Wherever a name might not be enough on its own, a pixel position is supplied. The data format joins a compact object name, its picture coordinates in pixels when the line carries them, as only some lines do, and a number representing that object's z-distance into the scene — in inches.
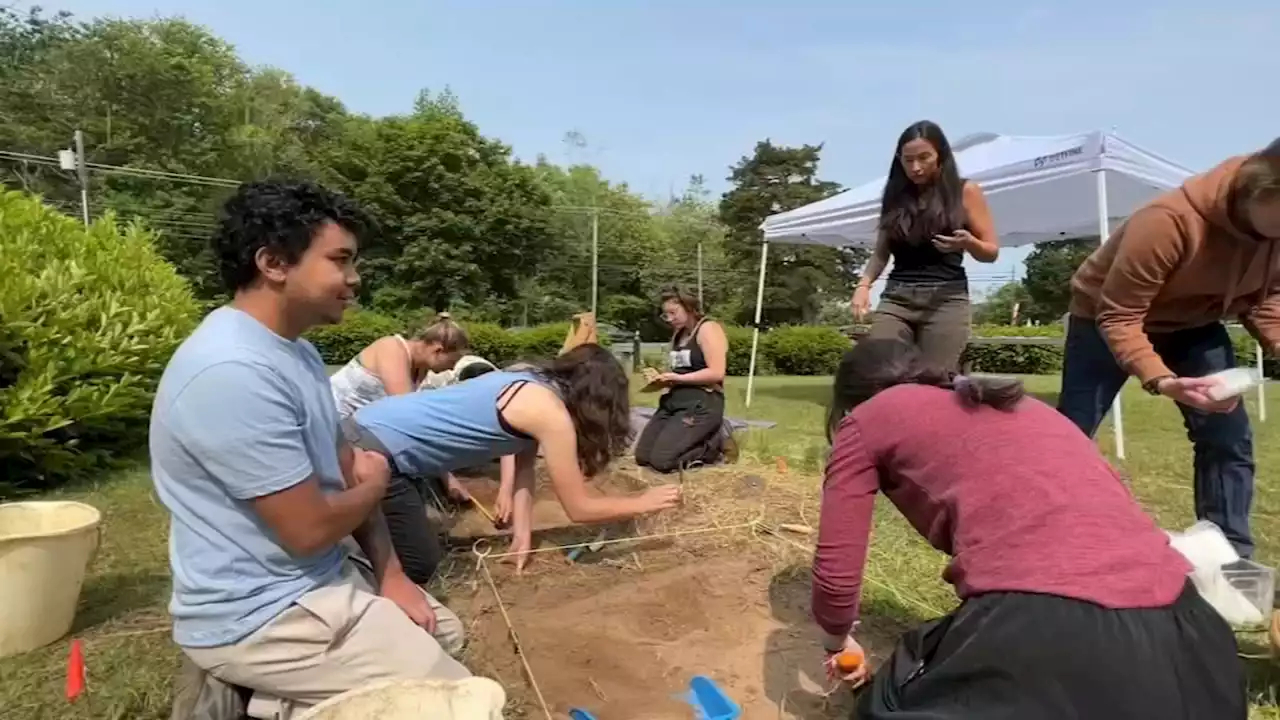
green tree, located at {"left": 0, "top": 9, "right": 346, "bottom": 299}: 1257.4
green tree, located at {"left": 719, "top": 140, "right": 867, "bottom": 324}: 1352.1
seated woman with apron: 206.4
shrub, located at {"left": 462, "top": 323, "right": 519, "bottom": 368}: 776.9
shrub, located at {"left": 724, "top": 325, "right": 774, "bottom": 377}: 777.6
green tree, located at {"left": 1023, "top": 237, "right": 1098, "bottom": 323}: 1379.2
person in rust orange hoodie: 89.8
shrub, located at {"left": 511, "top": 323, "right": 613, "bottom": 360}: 775.7
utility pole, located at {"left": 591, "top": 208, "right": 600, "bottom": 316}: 1594.5
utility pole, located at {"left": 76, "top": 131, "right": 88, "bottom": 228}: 930.7
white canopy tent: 242.2
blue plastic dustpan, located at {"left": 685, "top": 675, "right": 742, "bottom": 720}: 85.2
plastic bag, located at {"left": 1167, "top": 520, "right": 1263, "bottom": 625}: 80.5
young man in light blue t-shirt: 63.6
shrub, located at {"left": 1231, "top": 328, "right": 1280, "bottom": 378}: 626.2
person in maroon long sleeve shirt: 54.4
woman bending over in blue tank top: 109.7
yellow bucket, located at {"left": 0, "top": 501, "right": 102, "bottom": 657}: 98.8
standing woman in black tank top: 143.3
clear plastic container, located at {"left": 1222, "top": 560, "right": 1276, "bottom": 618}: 83.8
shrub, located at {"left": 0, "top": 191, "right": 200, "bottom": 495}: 183.0
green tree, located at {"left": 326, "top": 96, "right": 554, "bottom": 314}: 1320.1
